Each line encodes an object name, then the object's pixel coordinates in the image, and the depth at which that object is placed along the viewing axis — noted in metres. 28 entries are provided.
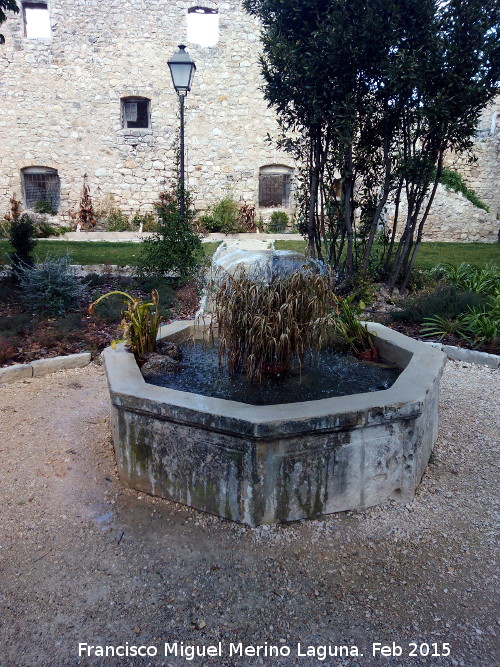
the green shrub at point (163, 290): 6.54
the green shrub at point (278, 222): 15.45
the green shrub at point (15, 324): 5.51
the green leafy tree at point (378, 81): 5.30
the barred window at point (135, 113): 15.49
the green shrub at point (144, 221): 14.79
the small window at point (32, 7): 14.91
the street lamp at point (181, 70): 7.70
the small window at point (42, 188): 15.75
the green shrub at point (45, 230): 14.20
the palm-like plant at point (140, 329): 3.73
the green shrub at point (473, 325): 5.55
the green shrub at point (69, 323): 5.66
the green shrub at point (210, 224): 14.77
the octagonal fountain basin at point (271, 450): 2.54
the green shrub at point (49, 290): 6.14
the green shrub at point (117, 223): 15.02
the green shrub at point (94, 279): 7.52
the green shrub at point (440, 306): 6.04
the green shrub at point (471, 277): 6.82
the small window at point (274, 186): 16.08
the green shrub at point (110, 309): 6.23
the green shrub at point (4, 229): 13.20
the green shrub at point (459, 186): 14.59
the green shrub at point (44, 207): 15.49
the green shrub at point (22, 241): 6.97
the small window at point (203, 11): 14.96
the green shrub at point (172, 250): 7.91
